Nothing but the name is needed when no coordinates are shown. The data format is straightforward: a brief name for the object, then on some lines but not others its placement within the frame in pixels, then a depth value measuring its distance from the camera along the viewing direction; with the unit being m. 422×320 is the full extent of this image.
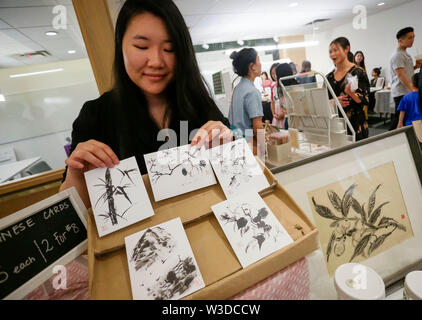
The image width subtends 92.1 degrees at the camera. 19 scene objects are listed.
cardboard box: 0.37
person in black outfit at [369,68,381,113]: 4.53
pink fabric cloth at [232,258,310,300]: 0.40
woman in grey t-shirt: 1.58
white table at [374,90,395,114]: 4.06
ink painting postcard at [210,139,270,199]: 0.51
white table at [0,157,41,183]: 1.36
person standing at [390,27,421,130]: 2.29
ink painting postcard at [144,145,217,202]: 0.49
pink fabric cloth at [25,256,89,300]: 0.40
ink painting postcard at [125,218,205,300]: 0.37
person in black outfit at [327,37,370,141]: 1.60
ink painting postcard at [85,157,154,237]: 0.43
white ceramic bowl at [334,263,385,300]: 0.43
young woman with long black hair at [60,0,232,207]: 0.62
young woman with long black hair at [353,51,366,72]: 3.82
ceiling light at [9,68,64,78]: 1.49
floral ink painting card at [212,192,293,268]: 0.42
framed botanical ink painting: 0.70
